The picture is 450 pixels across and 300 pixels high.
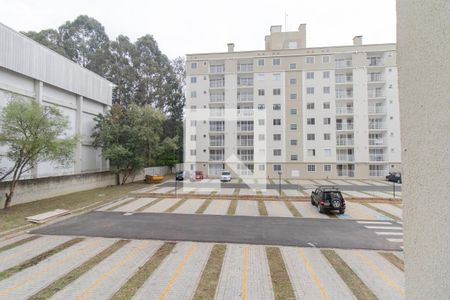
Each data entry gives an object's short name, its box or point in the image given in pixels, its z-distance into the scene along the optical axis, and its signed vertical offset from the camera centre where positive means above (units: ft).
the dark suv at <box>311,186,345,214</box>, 48.34 -9.06
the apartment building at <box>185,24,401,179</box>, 118.01 +23.37
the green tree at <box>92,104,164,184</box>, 87.61 +8.18
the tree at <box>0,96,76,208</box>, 48.34 +5.01
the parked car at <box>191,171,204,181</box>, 110.87 -8.70
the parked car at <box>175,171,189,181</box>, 109.99 -8.48
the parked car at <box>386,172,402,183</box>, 104.33 -9.26
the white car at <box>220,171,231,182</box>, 106.22 -8.84
